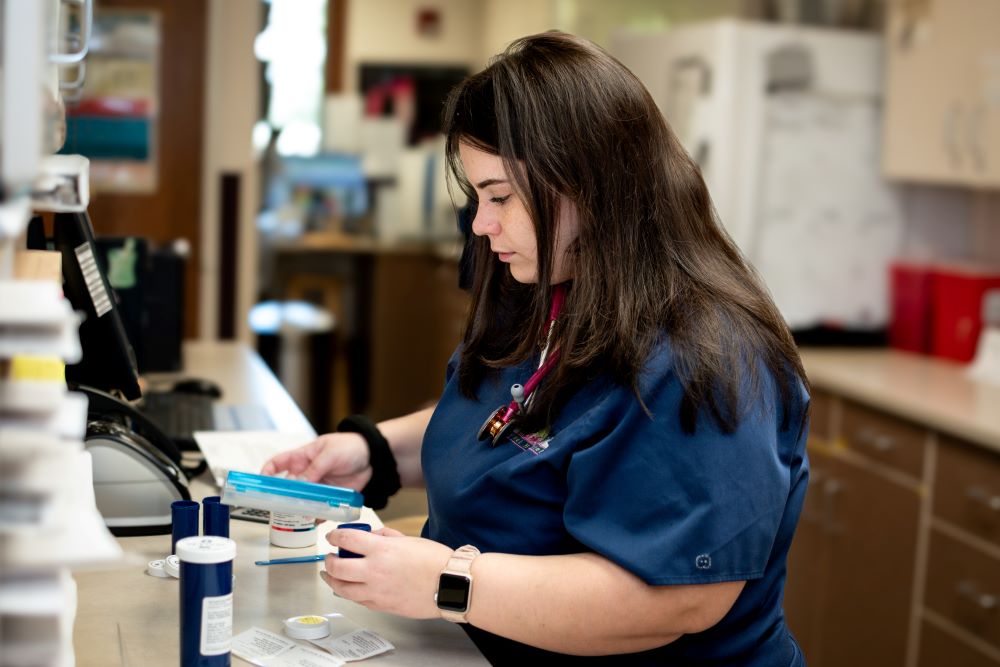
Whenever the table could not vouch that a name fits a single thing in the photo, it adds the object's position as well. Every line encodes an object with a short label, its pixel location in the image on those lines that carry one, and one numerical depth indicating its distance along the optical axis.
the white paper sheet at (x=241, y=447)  1.86
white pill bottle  1.58
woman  1.25
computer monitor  1.65
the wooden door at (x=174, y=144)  3.92
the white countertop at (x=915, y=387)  2.67
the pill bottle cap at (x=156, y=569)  1.46
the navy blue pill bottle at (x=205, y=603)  1.16
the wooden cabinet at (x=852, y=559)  2.91
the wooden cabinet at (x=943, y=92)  3.17
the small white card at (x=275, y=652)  1.23
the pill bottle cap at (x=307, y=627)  1.29
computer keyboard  2.15
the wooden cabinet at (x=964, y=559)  2.58
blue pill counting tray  1.42
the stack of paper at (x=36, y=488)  0.82
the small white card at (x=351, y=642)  1.27
